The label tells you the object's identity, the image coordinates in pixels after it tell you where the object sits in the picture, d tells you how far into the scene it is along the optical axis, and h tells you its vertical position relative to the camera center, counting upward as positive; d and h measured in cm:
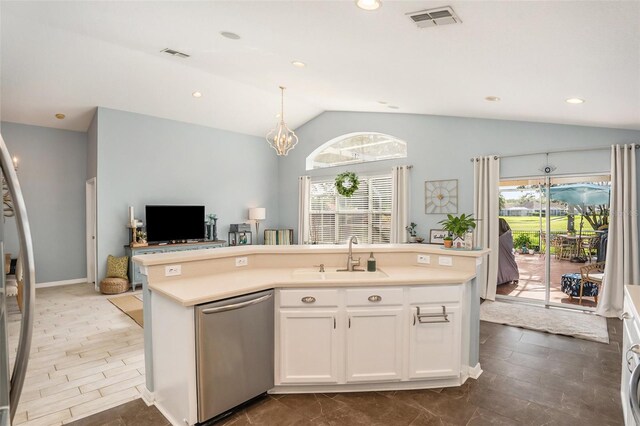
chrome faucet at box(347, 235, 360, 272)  313 -46
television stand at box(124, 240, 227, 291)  607 -69
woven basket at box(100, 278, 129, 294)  584 -123
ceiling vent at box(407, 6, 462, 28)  229 +130
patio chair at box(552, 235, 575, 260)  529 -60
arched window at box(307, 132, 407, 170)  684 +124
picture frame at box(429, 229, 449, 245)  601 -45
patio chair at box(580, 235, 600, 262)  502 -55
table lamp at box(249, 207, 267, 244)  785 -8
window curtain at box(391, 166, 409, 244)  645 +10
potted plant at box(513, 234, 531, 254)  555 -54
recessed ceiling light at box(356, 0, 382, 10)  232 +137
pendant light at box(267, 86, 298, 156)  491 +96
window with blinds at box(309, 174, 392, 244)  704 -5
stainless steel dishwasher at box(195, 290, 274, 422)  226 -96
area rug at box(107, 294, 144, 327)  474 -140
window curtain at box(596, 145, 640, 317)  453 -35
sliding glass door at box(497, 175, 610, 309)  500 -37
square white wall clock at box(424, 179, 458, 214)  594 +22
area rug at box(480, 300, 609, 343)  407 -142
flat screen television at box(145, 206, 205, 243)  643 -24
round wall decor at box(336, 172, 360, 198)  697 +51
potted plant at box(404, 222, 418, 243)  631 -38
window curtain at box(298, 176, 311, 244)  805 +2
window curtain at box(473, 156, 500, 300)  546 -7
